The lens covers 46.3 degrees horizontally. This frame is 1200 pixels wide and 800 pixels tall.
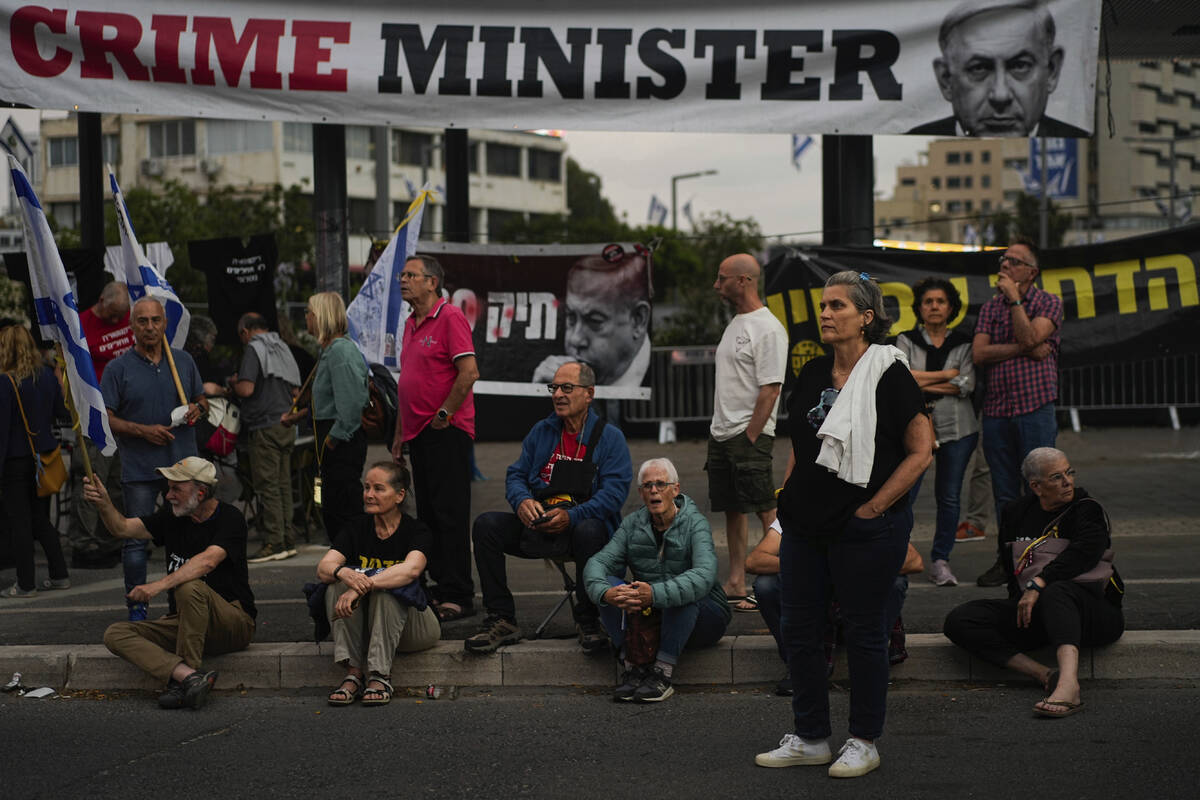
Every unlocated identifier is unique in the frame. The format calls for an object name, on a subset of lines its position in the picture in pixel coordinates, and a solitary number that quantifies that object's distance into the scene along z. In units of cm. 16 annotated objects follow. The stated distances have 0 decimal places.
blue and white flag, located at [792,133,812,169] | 4666
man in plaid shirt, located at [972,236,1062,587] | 812
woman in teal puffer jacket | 612
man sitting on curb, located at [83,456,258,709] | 633
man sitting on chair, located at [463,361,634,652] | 674
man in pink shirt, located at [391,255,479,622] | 747
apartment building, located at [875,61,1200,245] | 10319
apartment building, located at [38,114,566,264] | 5853
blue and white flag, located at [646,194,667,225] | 5934
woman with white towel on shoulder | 487
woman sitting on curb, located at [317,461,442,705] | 629
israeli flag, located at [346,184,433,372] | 999
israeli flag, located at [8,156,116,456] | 702
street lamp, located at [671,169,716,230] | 6078
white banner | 928
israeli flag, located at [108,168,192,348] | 922
